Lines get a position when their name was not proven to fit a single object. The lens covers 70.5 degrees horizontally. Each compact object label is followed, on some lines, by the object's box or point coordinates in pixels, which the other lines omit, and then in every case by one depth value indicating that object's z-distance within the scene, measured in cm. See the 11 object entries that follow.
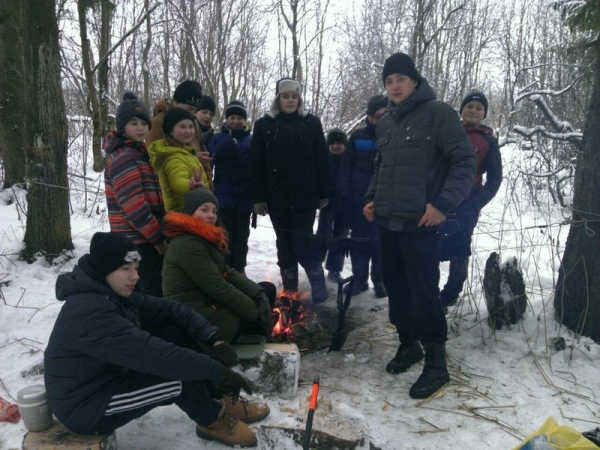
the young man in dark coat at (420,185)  287
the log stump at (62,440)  210
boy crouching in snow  206
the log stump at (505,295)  371
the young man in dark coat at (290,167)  427
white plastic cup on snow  218
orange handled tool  194
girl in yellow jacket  339
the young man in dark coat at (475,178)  378
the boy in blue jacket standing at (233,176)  455
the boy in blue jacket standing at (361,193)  459
